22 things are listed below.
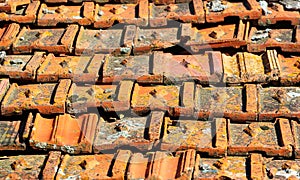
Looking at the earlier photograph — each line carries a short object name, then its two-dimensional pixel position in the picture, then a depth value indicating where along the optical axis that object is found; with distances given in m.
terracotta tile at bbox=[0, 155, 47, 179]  5.03
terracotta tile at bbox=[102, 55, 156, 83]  5.67
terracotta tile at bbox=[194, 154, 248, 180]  4.96
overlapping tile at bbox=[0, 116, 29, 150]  5.25
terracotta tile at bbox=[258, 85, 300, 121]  5.35
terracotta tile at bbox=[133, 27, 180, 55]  5.97
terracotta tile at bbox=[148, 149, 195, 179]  4.92
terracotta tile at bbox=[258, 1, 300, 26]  6.25
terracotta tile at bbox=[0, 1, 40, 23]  6.30
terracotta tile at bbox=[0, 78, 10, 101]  5.59
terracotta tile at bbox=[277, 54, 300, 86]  5.64
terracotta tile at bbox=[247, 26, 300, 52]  6.00
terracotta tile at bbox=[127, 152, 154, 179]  4.95
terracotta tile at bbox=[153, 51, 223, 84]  5.66
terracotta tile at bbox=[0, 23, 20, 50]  6.07
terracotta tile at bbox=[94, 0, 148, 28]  6.24
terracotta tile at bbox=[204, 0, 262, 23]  6.18
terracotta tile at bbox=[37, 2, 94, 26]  6.28
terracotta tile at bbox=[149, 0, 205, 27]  6.20
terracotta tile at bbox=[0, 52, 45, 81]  5.77
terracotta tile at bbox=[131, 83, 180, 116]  5.41
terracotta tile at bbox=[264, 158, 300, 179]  4.95
